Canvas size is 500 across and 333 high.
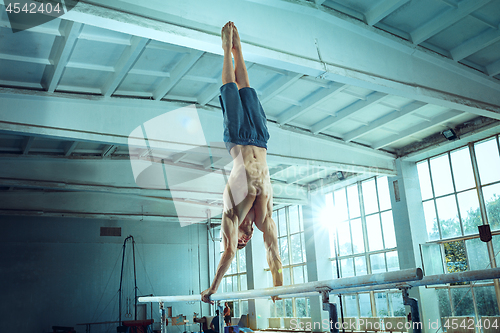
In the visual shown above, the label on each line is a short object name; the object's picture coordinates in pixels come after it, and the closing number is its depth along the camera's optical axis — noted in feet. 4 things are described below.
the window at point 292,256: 58.90
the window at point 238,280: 70.03
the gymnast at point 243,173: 11.60
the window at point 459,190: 38.02
